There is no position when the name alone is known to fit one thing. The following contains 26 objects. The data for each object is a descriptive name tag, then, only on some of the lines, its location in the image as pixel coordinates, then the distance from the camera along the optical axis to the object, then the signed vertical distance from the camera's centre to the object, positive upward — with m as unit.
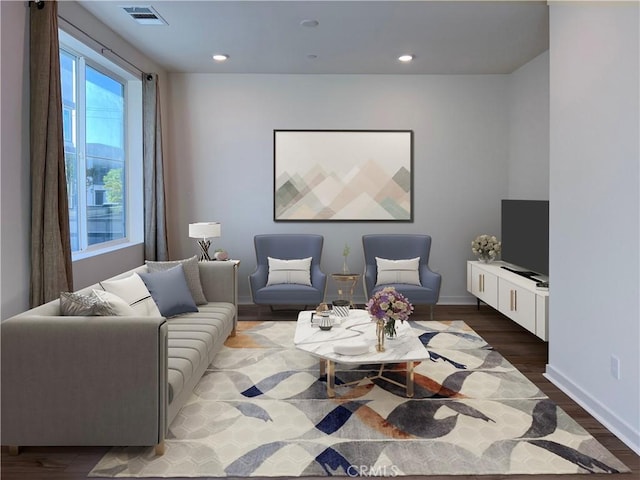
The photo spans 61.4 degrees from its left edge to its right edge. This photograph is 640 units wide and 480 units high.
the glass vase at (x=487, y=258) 6.29 -0.46
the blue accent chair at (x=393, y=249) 6.24 -0.35
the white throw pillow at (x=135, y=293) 3.63 -0.51
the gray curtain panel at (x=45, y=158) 3.45 +0.40
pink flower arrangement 3.57 -0.59
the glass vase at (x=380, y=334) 3.59 -0.78
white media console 4.42 -0.71
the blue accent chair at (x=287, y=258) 5.84 -0.59
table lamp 5.81 -0.12
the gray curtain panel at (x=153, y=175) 5.78 +0.48
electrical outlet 3.04 -0.84
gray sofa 2.68 -0.80
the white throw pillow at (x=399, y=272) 6.04 -0.59
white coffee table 3.43 -0.86
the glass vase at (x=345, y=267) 6.56 -0.60
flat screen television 5.09 -0.17
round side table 6.33 -0.77
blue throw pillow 4.14 -0.57
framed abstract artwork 6.69 +0.56
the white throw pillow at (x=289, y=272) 6.04 -0.59
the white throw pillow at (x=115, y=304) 2.97 -0.47
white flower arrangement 6.25 -0.32
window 4.62 +0.70
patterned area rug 2.64 -1.19
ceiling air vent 4.30 +1.69
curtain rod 4.01 +1.50
